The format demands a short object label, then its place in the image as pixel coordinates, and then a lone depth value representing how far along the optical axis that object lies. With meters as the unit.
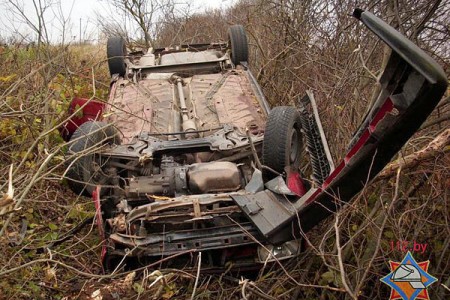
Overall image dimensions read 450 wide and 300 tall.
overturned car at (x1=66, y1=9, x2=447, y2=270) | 2.33
